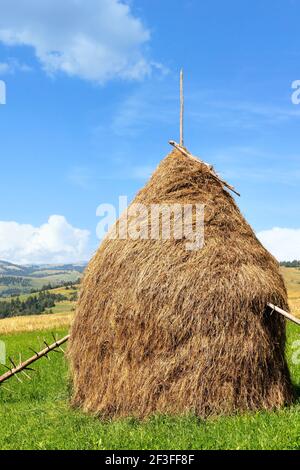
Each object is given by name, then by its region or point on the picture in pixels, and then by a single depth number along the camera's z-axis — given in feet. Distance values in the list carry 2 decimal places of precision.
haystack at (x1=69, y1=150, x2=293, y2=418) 32.42
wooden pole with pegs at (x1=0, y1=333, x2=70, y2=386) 40.68
